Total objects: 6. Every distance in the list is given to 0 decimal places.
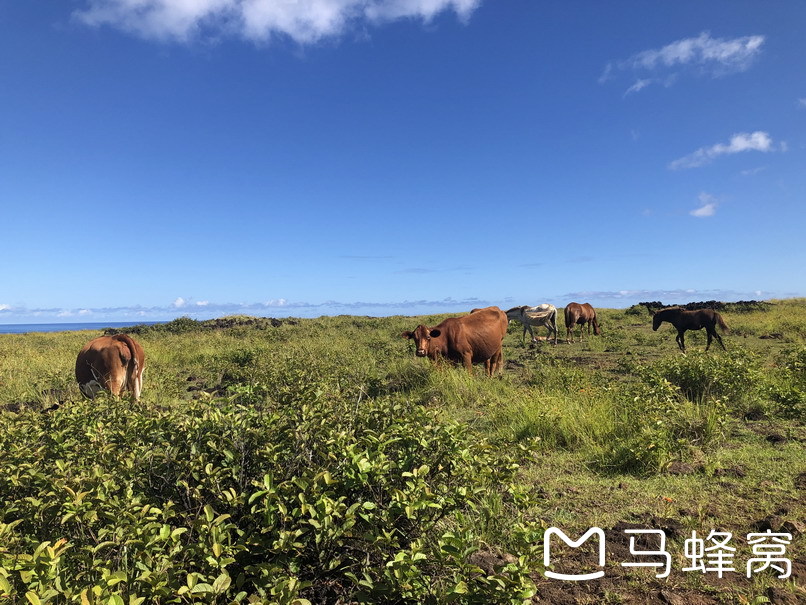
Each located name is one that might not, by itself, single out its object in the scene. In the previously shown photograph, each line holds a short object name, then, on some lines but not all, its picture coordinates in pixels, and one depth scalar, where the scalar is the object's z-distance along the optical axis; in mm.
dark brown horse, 15141
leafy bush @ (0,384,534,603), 2119
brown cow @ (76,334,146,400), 8266
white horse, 19781
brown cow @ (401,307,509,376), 10641
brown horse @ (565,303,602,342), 20688
